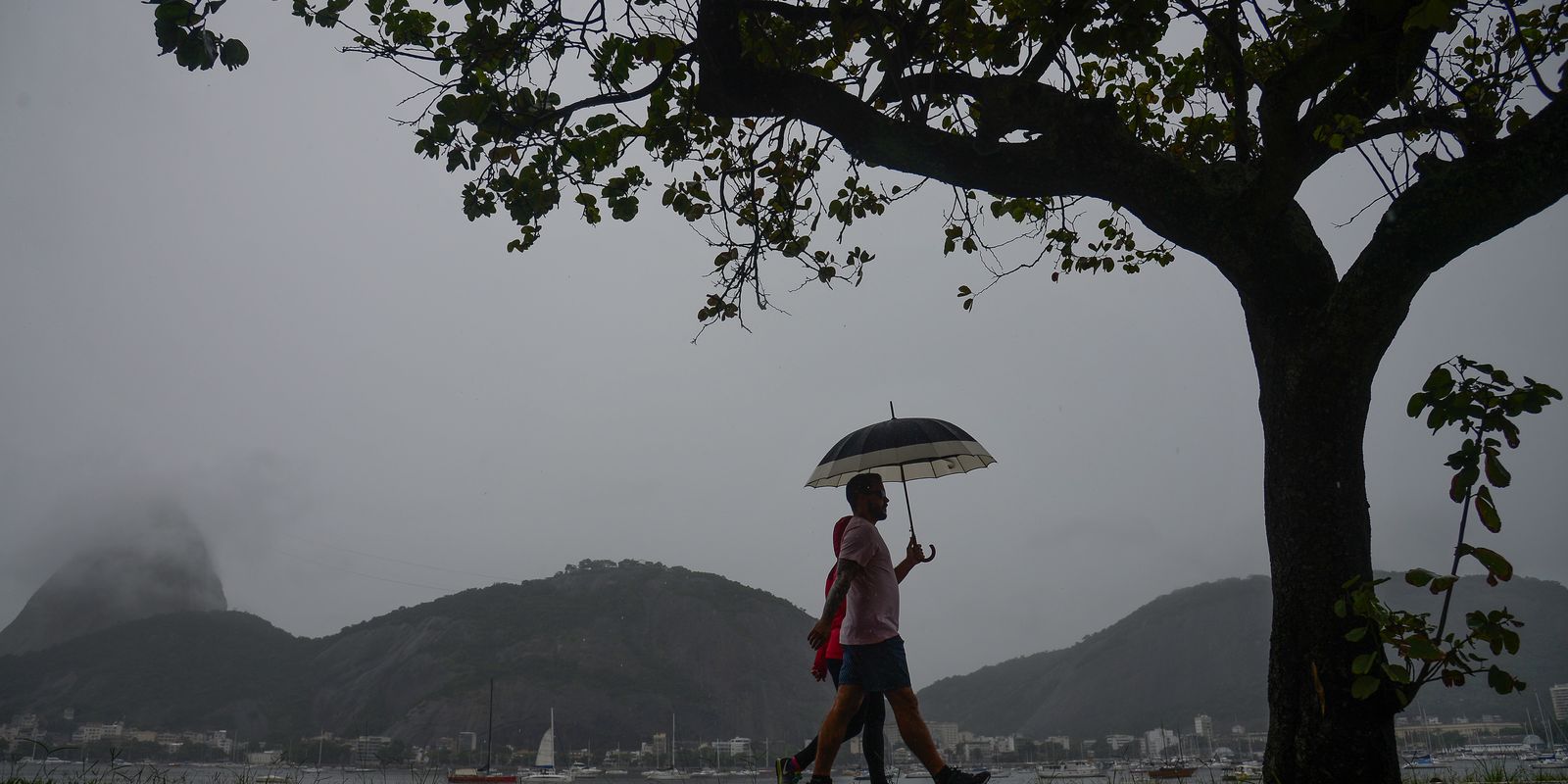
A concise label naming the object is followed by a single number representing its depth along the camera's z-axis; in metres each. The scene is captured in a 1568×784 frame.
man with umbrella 4.57
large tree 3.50
